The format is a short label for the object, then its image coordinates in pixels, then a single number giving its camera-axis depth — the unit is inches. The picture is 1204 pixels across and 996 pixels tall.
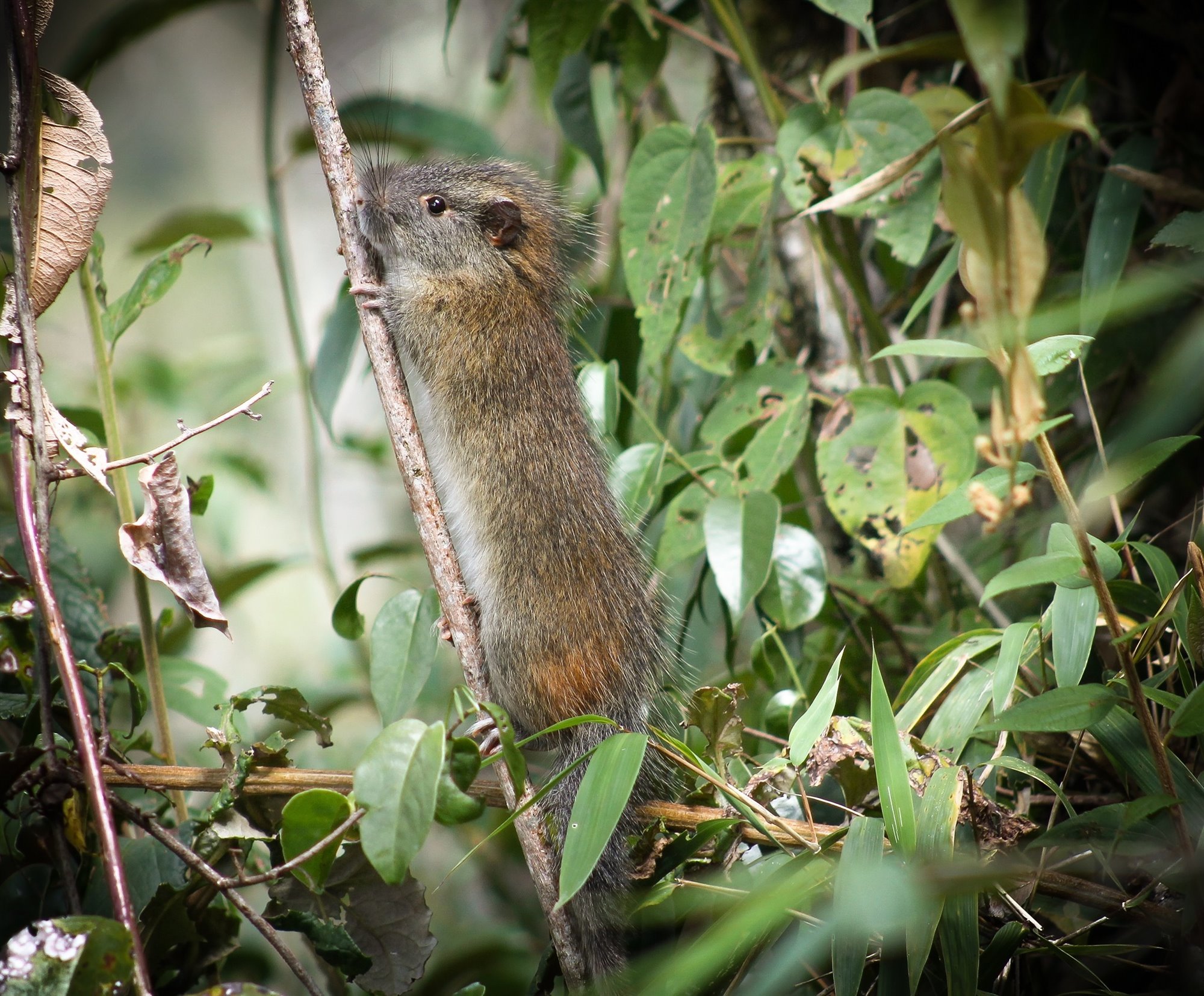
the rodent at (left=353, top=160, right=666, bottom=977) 194.8
